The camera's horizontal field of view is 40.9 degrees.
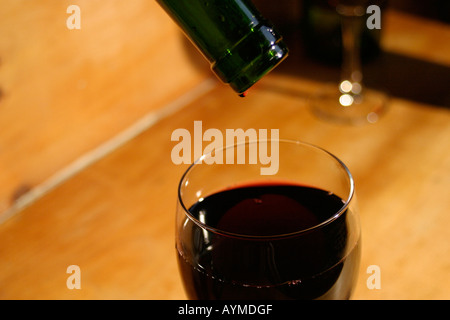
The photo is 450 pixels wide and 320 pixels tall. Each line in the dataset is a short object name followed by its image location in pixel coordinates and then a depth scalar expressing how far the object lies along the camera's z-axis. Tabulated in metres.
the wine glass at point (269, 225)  0.40
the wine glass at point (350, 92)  0.84
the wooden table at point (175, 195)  0.60
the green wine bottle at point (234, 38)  0.39
